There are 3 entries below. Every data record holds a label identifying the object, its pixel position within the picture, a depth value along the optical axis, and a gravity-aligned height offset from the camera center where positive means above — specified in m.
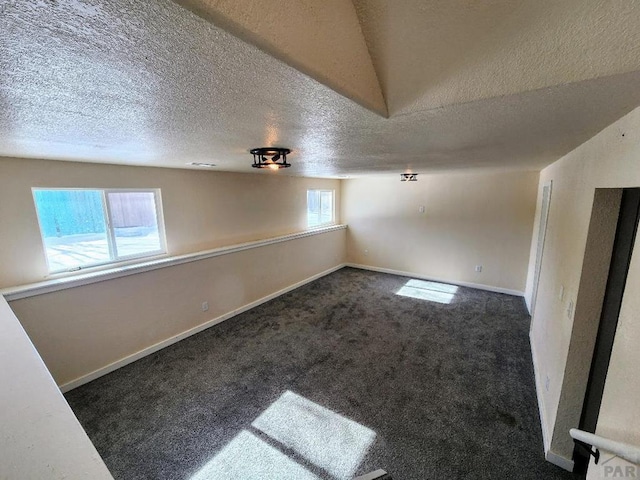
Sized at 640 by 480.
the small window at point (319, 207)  5.65 -0.36
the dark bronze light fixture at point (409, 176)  4.62 +0.22
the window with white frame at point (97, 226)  2.53 -0.33
